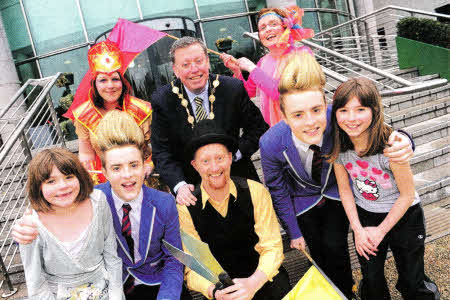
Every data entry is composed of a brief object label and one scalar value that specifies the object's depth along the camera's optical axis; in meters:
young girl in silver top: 1.73
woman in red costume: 2.72
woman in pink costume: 2.66
